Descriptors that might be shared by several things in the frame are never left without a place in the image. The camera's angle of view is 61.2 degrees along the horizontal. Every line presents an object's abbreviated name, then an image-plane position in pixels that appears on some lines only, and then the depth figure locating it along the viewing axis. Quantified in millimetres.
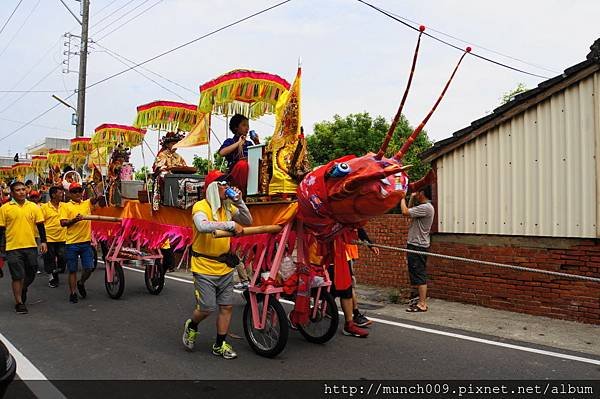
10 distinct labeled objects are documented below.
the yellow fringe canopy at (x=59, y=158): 16469
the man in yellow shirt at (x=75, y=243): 8008
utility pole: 19812
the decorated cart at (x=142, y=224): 7621
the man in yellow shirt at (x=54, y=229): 9016
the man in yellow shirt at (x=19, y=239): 7316
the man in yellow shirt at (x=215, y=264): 5047
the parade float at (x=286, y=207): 4410
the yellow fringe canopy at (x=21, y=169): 21359
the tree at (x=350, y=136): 25719
